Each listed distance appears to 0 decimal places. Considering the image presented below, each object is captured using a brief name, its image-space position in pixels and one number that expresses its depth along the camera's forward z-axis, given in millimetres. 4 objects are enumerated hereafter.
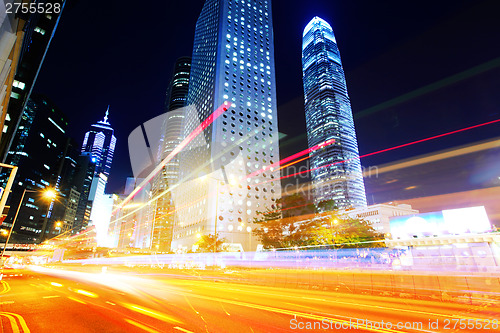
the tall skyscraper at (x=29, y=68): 37656
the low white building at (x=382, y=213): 104950
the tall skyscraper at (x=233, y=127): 74625
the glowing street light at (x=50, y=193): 22128
